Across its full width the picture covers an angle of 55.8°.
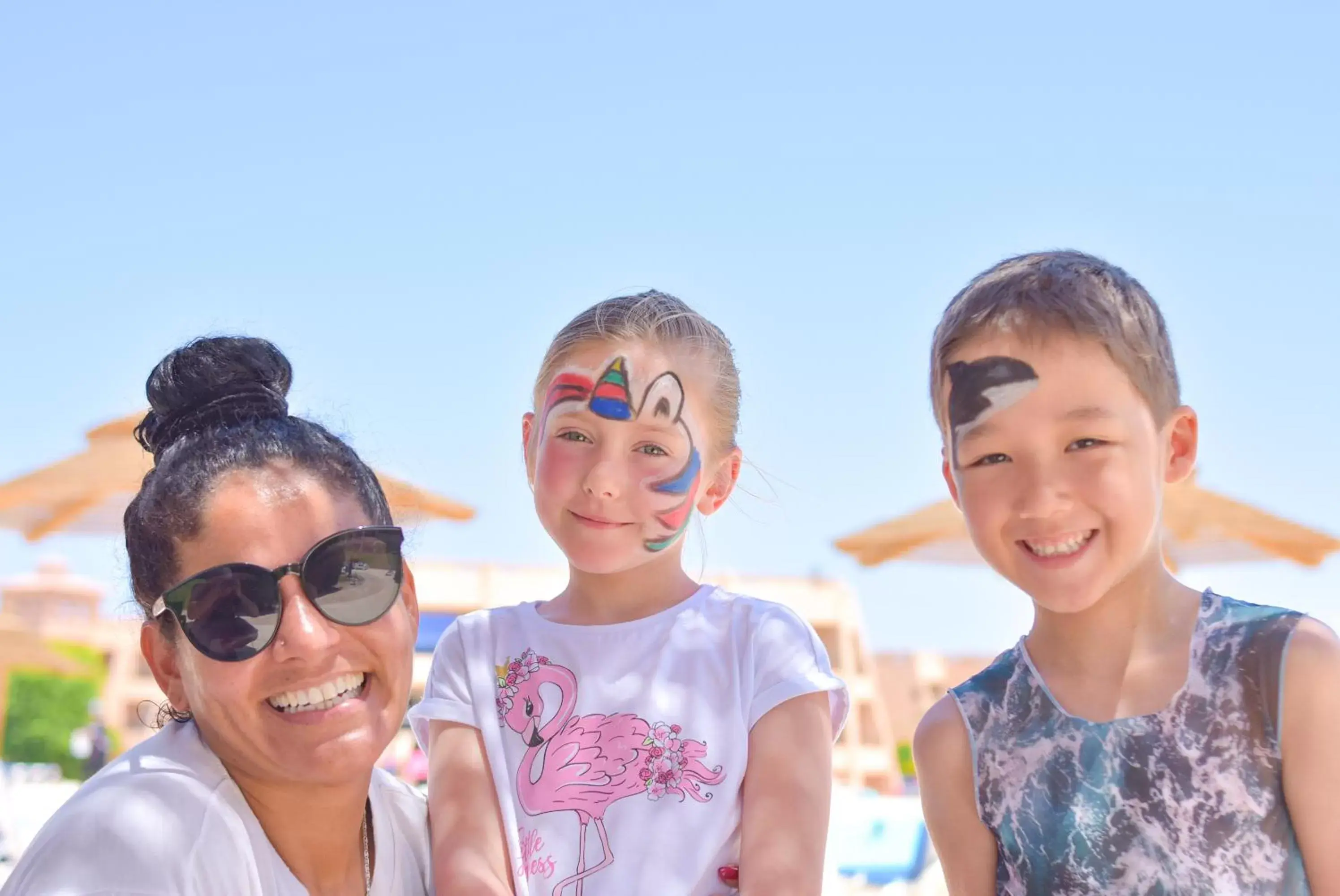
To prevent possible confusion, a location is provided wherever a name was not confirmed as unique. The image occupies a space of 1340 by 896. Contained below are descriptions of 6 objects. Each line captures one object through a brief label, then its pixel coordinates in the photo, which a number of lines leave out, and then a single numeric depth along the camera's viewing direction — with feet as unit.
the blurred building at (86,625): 88.63
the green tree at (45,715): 92.84
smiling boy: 6.98
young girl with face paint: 8.20
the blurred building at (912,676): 120.98
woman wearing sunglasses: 7.47
